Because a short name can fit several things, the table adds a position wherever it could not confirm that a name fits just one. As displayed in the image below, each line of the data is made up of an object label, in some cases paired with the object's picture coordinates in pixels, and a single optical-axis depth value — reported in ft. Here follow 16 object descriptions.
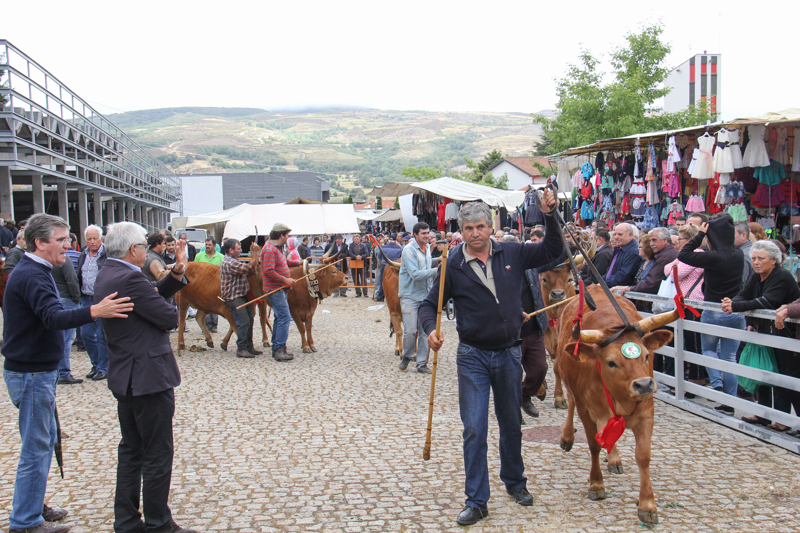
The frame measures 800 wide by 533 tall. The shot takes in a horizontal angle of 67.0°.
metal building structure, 45.29
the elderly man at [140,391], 13.05
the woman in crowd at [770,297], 19.38
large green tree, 83.66
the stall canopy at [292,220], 69.97
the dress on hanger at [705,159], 30.27
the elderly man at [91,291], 29.60
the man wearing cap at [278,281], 34.65
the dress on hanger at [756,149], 28.63
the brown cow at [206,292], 37.22
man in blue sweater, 13.24
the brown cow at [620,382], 13.37
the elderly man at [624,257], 28.71
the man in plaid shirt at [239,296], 35.81
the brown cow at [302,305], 37.56
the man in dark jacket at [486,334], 14.05
